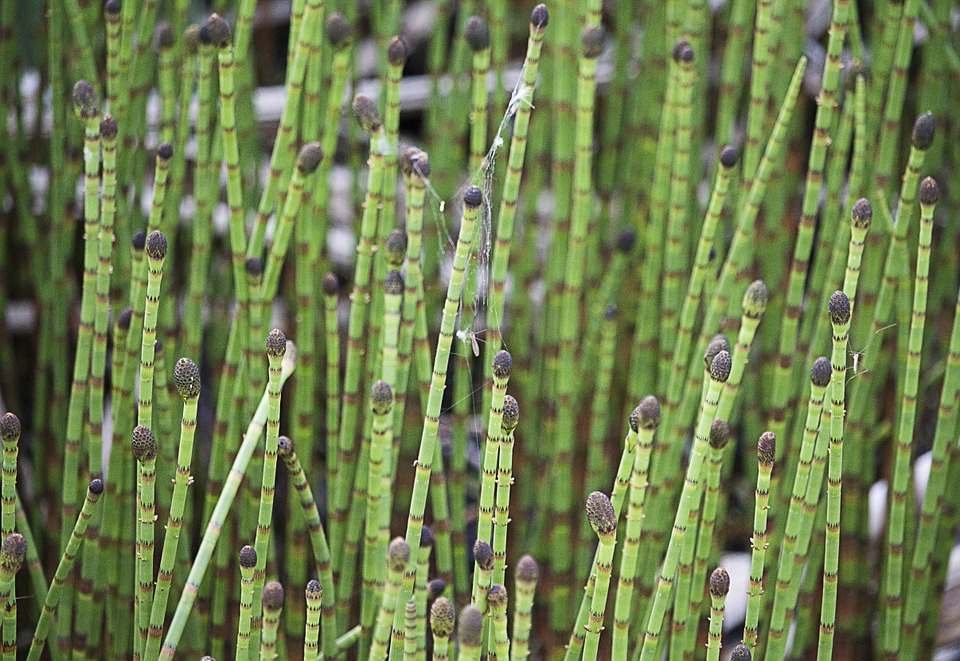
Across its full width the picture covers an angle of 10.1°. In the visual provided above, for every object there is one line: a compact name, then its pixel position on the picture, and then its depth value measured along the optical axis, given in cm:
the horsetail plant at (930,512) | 196
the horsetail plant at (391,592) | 181
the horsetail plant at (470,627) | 181
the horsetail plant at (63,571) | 189
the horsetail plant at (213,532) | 189
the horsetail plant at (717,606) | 185
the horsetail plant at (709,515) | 189
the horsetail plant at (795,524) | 186
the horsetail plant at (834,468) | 186
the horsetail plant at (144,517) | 187
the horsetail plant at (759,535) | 186
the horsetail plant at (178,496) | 186
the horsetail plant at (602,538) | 183
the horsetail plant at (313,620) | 184
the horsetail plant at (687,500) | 185
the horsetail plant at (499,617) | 183
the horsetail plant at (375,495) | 185
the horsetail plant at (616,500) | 187
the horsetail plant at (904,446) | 191
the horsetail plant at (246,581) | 186
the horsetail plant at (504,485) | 185
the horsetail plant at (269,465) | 185
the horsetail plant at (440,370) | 185
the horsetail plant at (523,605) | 181
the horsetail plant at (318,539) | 190
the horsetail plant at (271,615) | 183
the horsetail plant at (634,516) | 182
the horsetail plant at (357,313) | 190
